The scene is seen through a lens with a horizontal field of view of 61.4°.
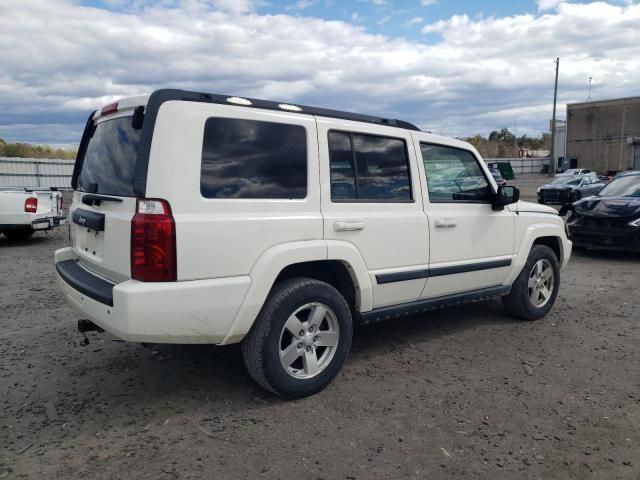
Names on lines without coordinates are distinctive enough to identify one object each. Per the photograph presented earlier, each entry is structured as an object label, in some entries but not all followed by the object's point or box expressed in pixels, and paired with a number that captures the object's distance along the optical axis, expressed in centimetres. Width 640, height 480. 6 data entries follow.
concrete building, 5016
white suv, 308
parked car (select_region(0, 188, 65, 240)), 1045
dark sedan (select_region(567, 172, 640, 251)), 895
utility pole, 4672
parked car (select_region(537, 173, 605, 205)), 2314
